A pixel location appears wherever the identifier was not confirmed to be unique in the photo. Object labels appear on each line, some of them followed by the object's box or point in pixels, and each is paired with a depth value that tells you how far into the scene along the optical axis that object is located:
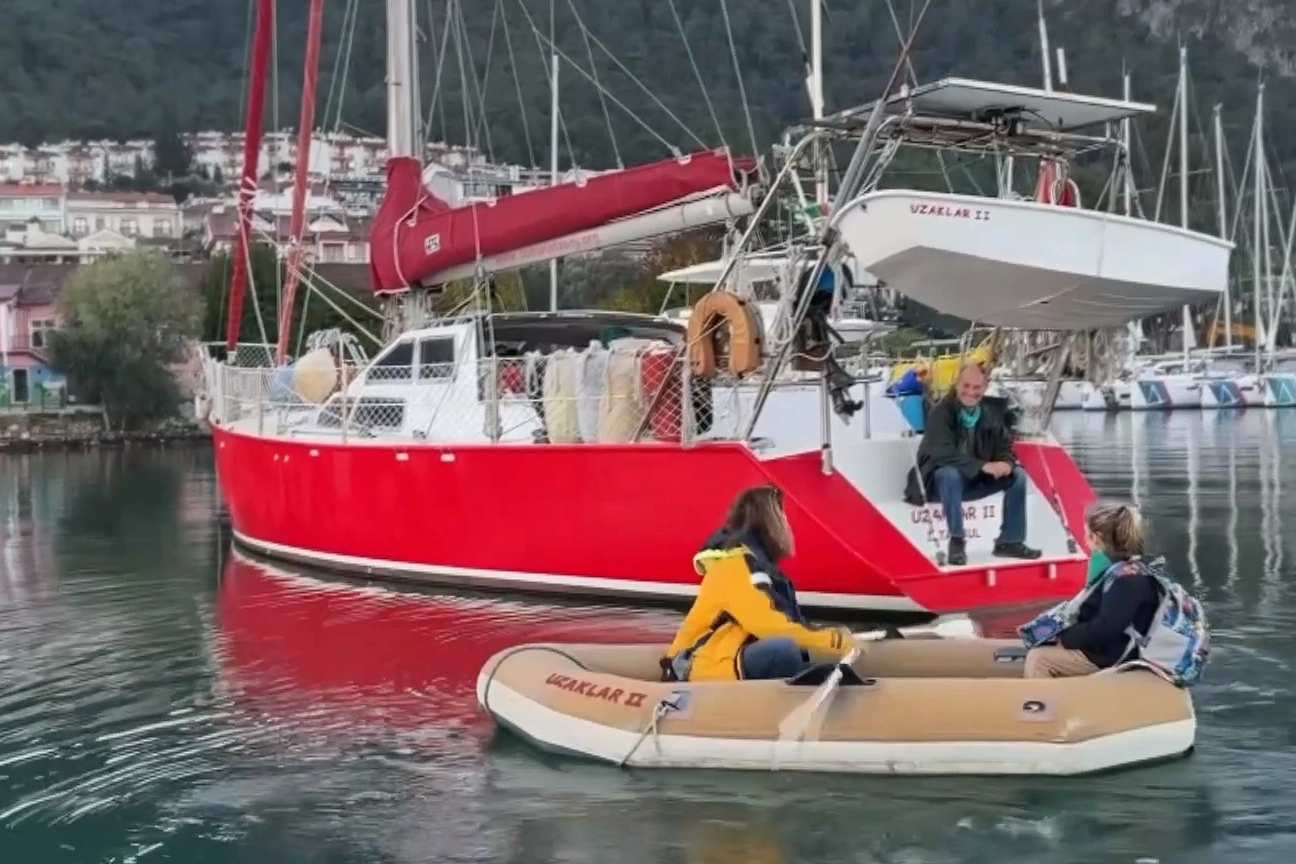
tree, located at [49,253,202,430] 57.00
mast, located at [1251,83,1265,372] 61.59
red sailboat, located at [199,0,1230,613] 10.60
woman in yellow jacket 8.00
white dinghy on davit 10.12
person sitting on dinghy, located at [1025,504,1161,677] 7.74
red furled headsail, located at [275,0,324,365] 17.52
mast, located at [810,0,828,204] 11.57
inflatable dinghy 7.60
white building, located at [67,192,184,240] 130.75
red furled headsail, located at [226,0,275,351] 18.06
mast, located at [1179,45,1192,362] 56.64
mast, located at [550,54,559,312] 27.86
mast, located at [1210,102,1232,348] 61.16
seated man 11.72
